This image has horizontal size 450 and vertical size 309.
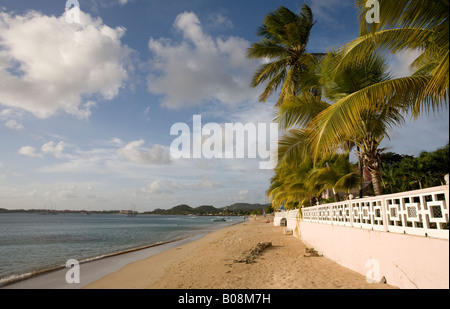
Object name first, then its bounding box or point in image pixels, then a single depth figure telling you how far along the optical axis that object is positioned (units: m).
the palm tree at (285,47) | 12.89
